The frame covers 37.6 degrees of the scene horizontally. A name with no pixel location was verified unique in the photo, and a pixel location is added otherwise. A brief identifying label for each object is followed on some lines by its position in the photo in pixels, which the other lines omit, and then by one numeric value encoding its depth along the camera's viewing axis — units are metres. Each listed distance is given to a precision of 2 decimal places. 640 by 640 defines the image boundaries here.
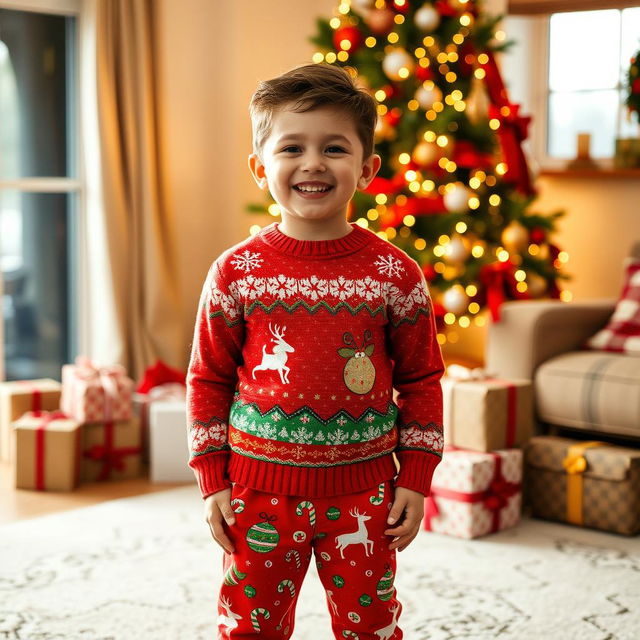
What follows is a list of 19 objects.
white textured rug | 1.92
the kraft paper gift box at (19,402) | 3.23
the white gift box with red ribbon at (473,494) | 2.49
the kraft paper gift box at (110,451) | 3.09
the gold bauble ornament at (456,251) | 3.41
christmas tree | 3.52
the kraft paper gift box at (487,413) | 2.60
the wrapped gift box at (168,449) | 3.09
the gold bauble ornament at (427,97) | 3.51
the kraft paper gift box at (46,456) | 2.94
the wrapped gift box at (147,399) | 3.28
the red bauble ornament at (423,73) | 3.54
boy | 1.26
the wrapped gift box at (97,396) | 3.04
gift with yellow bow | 2.54
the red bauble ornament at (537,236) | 3.63
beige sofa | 2.69
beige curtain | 3.71
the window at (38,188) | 3.72
